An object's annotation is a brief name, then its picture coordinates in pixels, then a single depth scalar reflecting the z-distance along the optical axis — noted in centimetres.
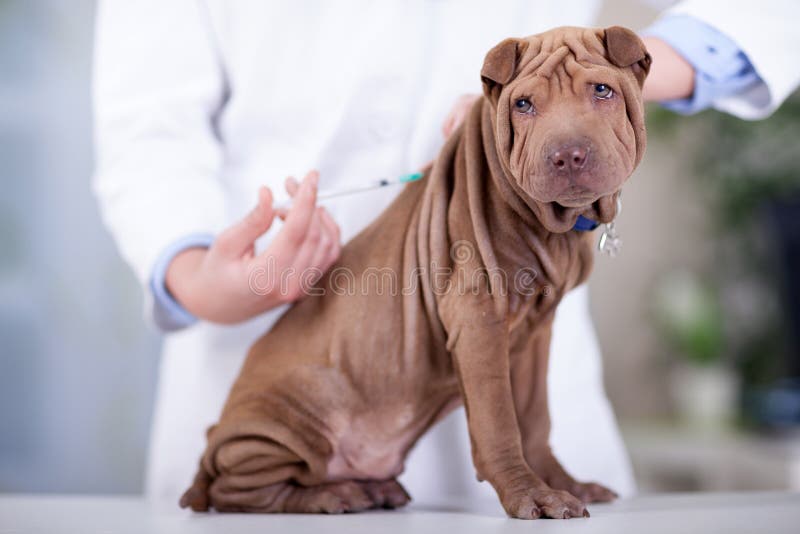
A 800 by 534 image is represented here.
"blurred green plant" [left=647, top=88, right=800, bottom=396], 274
